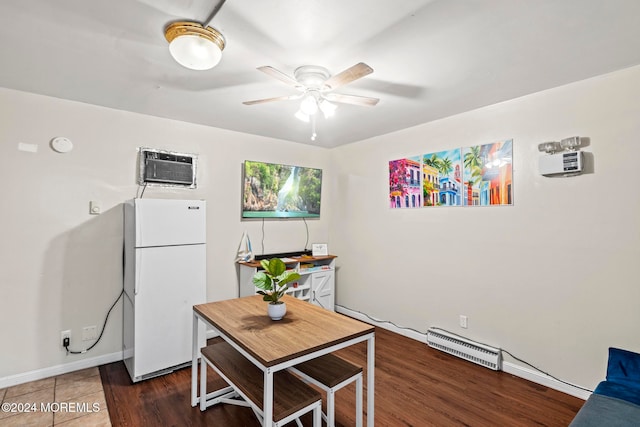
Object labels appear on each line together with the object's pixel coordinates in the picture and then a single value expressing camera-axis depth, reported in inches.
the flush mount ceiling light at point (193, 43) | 67.1
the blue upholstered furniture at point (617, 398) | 59.2
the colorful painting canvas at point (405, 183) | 141.3
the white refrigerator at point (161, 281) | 105.4
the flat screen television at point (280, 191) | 154.3
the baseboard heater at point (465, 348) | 111.7
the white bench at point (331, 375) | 70.0
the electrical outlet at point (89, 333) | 113.5
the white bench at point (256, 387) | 64.2
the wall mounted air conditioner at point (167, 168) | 124.7
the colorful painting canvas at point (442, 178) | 126.2
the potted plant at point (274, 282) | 78.0
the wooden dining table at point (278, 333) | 59.7
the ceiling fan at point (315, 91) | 84.9
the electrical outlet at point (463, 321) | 122.9
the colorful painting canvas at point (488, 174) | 111.3
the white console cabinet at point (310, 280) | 144.5
